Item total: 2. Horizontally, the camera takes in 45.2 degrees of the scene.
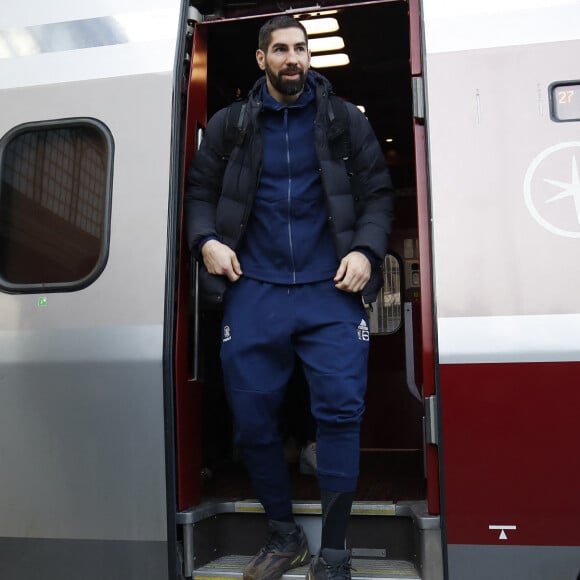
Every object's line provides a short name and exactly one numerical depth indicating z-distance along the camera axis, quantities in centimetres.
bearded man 251
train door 260
